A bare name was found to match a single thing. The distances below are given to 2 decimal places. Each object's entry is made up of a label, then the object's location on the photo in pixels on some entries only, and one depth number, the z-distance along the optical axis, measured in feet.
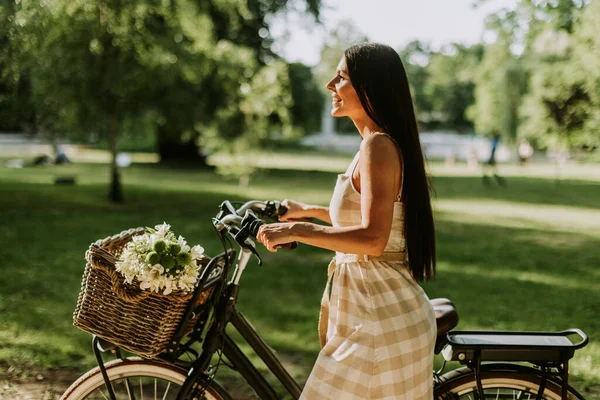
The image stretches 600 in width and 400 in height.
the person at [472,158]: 120.37
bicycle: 7.54
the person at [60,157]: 88.69
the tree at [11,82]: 36.81
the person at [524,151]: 124.47
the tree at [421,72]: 258.57
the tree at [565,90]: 46.03
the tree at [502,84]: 65.66
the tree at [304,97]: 102.27
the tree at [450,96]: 257.75
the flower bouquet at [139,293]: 6.91
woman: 6.71
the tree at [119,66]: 40.93
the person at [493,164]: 81.60
